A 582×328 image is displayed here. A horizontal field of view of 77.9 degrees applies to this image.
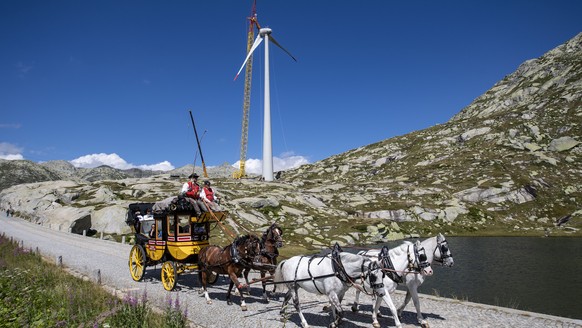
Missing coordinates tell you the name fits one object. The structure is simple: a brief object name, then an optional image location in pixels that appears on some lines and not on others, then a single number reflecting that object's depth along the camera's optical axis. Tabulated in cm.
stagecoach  1880
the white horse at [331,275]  1214
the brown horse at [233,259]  1641
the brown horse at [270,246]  1682
